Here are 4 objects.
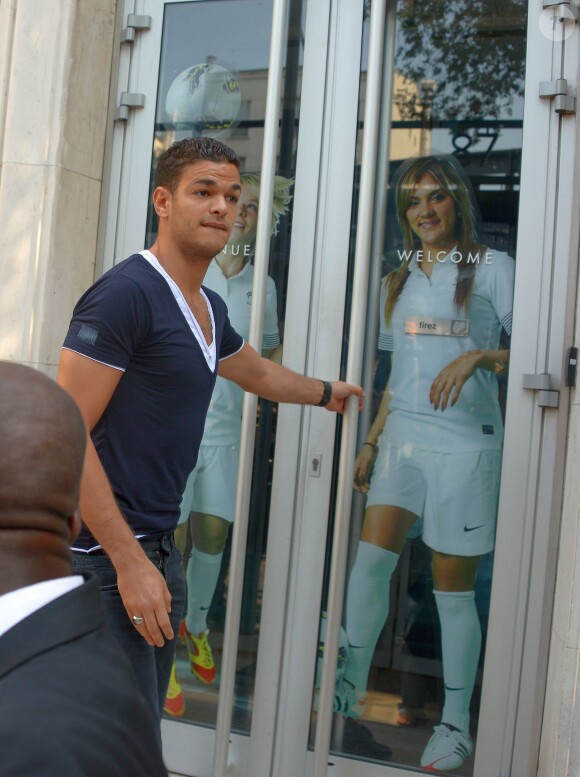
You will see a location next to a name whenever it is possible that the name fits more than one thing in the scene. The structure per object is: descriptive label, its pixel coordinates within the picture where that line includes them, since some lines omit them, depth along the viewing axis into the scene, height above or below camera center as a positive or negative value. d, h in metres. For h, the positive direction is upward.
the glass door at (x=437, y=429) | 3.40 +0.02
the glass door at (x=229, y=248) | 3.59 +0.67
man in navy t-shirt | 2.47 +0.06
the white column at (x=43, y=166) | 3.86 +0.95
